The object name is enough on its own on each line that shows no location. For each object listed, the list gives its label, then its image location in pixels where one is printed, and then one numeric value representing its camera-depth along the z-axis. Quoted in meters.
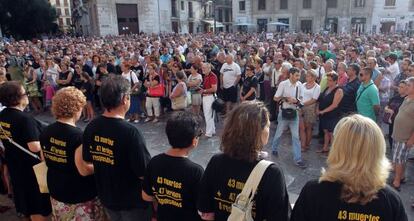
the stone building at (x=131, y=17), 41.50
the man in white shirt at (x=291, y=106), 6.04
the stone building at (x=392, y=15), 43.97
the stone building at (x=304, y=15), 46.22
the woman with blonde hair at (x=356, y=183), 1.80
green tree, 38.16
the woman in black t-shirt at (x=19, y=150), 3.36
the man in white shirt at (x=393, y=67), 8.10
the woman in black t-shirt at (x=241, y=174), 2.07
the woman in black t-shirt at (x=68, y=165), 2.89
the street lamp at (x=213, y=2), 58.47
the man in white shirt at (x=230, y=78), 8.55
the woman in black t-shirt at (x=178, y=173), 2.35
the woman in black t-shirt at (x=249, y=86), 7.47
